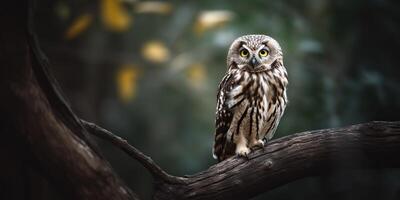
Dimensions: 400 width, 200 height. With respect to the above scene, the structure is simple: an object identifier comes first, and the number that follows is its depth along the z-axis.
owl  8.12
